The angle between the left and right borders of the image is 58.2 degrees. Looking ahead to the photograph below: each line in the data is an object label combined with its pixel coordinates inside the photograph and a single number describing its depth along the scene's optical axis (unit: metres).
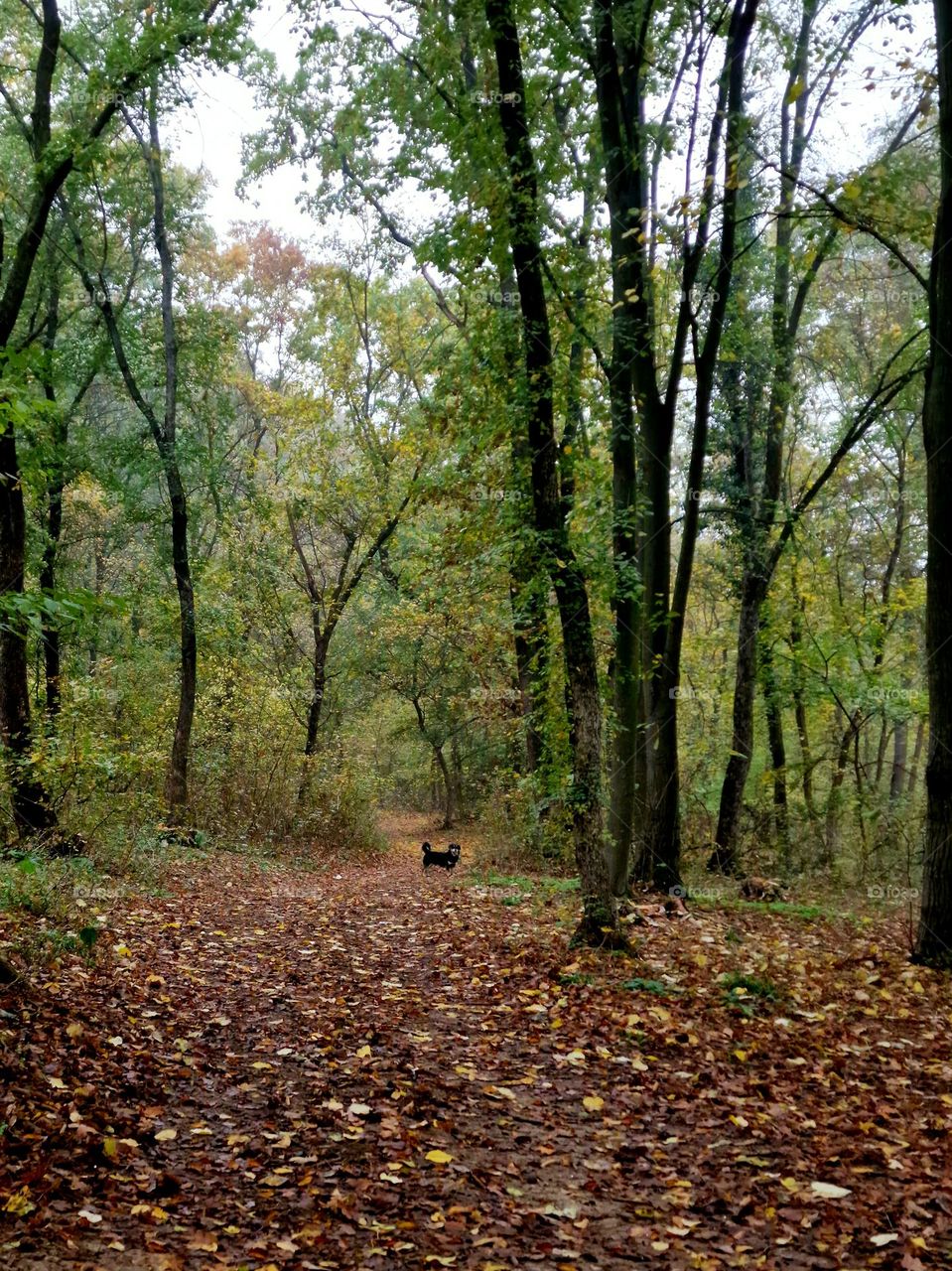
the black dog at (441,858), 14.81
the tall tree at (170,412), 13.30
